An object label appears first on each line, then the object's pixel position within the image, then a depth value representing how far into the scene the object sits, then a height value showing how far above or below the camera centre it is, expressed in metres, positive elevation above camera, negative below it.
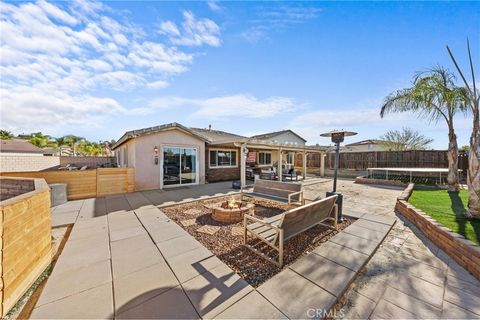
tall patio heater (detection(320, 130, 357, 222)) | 5.08 +0.66
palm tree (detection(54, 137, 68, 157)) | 31.78 +3.15
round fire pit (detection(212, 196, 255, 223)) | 4.93 -1.50
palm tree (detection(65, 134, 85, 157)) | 31.80 +3.53
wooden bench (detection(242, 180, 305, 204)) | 5.80 -1.13
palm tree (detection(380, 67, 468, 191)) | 6.87 +2.47
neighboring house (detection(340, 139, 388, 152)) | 27.12 +2.22
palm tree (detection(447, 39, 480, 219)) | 4.39 +0.18
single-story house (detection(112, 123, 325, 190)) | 9.12 +0.20
